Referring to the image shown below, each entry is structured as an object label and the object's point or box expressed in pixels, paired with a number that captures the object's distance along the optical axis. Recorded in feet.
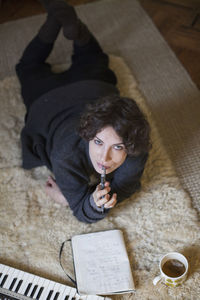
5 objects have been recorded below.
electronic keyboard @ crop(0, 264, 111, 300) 3.48
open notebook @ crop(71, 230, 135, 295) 3.64
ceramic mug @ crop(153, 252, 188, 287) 3.49
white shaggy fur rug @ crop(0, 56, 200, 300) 3.85
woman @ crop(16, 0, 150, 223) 3.43
